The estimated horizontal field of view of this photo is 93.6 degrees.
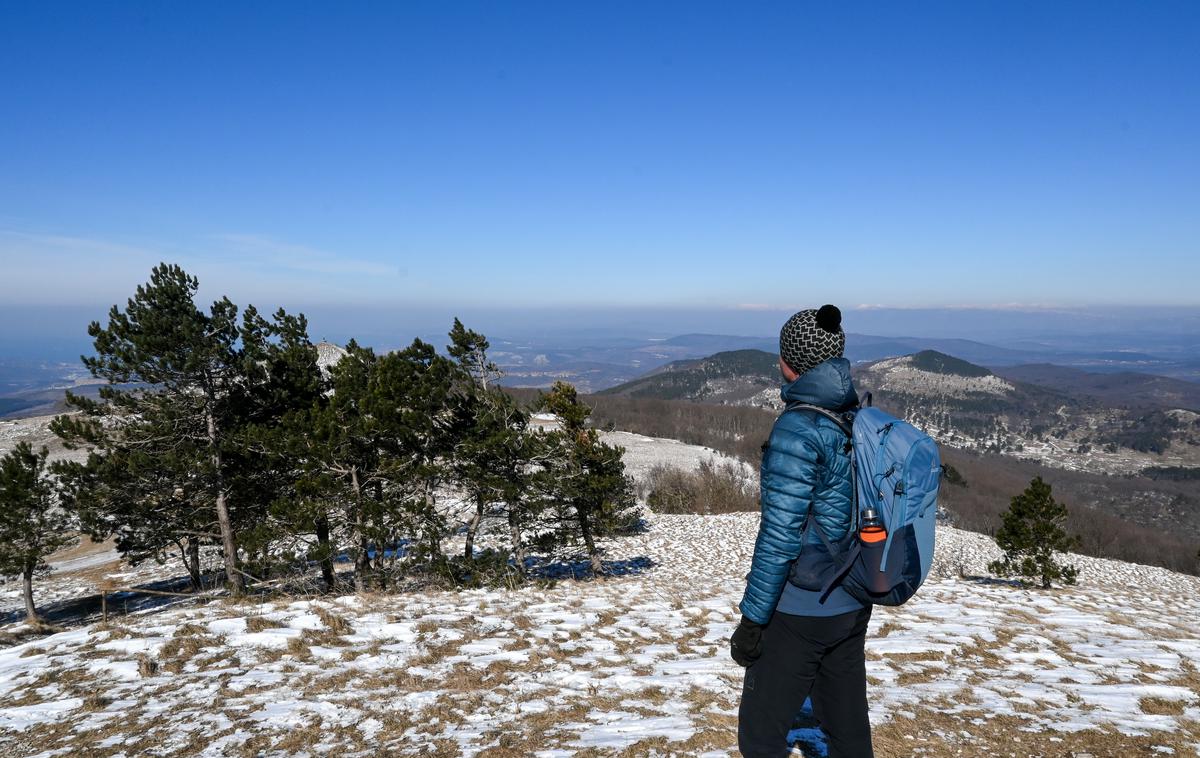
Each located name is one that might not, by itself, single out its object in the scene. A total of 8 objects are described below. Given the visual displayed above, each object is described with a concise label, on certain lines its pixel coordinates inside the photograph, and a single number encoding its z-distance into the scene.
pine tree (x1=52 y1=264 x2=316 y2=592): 13.48
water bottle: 3.12
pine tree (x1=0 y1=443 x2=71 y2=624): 17.39
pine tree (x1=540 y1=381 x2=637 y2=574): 16.97
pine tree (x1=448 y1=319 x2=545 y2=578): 15.29
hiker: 3.30
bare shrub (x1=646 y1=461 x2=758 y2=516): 44.50
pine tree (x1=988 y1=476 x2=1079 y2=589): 18.28
